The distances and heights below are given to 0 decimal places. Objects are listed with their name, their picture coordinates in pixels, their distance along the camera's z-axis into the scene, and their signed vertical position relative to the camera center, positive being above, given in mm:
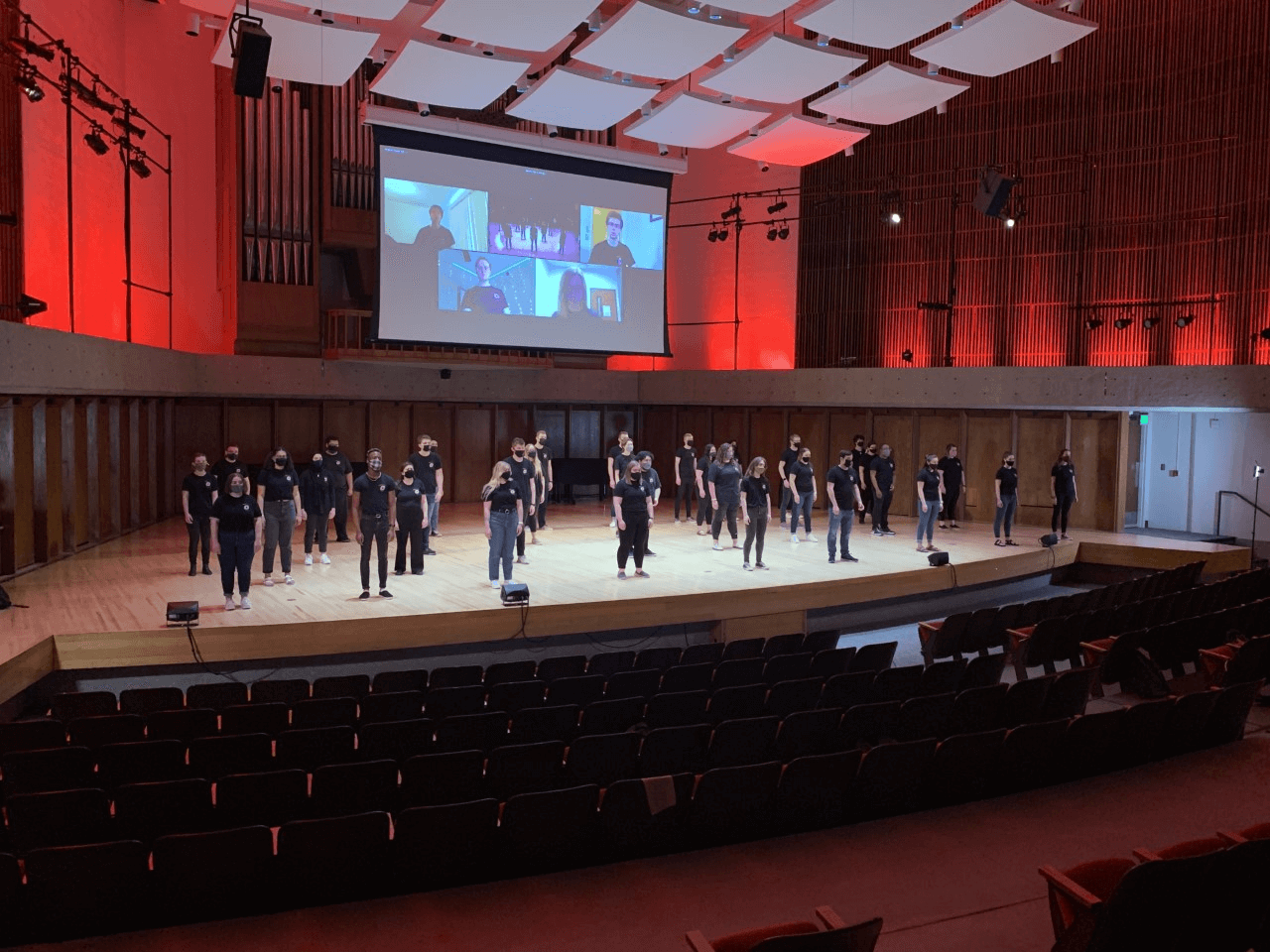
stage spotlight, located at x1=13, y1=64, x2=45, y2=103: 9599 +3209
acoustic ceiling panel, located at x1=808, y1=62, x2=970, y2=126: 12844 +4516
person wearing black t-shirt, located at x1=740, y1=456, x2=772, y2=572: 12055 -1010
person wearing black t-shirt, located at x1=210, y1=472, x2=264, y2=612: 9250 -1090
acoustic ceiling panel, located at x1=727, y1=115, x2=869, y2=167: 14422 +4300
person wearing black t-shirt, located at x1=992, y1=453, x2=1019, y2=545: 14508 -958
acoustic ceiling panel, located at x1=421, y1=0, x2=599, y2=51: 10617 +4446
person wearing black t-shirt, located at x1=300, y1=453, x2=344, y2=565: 11547 -997
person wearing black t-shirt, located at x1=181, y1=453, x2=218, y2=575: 10375 -862
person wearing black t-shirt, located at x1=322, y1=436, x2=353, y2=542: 12703 -816
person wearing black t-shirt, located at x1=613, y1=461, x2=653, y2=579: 11211 -1055
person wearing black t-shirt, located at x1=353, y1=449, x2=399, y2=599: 10094 -913
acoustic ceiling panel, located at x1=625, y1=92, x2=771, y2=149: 13766 +4395
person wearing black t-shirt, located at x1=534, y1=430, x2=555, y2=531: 14180 -691
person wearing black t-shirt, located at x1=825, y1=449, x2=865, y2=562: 12602 -938
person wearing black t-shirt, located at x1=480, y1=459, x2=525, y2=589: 10375 -1056
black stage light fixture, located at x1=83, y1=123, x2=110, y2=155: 11234 +3106
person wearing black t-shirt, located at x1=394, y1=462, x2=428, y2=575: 10508 -1086
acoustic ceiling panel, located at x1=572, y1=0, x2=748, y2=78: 10977 +4474
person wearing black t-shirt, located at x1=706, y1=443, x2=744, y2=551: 12633 -740
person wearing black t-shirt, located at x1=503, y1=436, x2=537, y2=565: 11711 -680
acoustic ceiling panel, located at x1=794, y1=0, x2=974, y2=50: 10789 +4599
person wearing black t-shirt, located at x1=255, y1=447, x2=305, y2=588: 10344 -956
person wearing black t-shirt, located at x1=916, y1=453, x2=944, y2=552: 13680 -951
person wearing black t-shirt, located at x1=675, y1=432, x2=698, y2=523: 15969 -690
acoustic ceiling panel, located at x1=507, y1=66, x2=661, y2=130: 12930 +4414
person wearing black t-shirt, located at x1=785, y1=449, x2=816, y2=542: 13039 -792
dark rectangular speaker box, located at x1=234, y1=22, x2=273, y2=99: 8703 +3198
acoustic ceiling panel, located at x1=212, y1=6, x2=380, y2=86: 11297 +4445
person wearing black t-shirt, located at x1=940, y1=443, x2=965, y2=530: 15578 -743
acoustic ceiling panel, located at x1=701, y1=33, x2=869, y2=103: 11977 +4507
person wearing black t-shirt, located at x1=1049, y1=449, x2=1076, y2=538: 15094 -819
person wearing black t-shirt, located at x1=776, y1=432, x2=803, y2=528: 13484 -498
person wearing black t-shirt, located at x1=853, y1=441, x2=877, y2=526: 16031 -757
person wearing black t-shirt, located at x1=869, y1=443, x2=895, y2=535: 14180 -741
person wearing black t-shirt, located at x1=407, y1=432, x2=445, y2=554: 11523 -661
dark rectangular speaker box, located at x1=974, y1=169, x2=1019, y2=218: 13906 +3328
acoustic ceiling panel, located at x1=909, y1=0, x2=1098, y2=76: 11086 +4594
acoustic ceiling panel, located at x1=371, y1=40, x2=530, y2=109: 11906 +4363
